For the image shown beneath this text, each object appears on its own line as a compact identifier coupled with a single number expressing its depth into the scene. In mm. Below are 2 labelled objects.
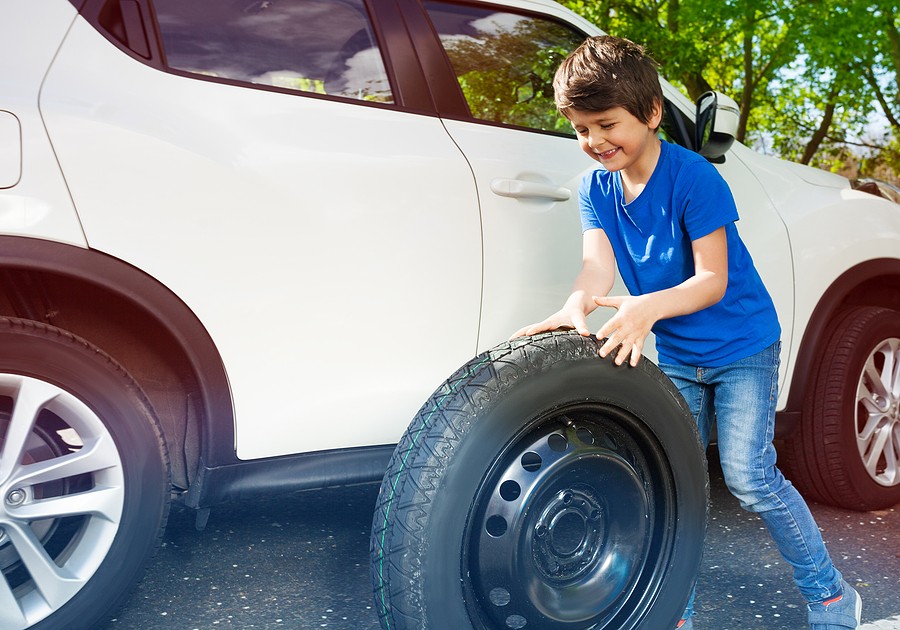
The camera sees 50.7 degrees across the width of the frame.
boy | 2273
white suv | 2232
